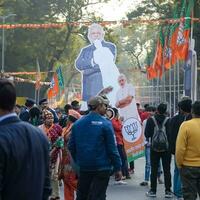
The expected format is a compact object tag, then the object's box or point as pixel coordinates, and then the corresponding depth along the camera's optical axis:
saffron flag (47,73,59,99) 31.55
